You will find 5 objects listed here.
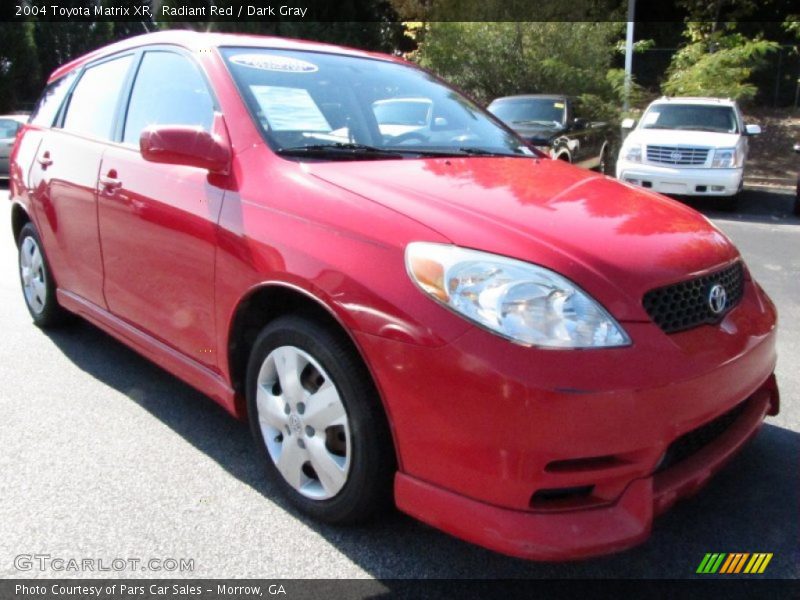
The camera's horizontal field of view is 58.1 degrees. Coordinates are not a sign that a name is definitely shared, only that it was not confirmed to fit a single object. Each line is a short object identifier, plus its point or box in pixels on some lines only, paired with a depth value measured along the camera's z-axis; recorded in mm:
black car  11188
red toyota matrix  1961
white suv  10398
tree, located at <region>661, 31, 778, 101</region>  15406
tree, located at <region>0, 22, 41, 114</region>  27766
